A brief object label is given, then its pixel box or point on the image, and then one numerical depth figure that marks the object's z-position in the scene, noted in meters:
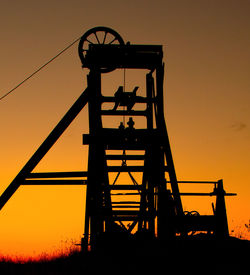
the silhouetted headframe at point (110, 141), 14.99
